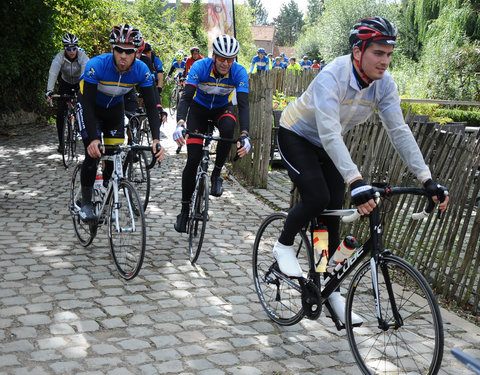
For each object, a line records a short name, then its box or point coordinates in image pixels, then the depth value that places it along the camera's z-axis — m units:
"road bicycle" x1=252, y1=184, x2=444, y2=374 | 3.39
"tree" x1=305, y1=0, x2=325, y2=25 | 136.24
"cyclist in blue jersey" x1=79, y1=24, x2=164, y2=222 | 5.38
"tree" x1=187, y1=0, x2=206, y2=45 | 68.81
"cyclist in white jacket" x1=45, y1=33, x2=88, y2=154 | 10.33
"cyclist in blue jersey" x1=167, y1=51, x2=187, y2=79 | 19.92
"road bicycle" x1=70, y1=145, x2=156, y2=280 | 5.14
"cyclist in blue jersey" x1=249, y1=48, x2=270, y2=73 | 27.53
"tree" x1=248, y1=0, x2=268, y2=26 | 162.62
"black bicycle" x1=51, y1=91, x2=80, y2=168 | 10.62
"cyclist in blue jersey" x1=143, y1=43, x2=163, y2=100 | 12.27
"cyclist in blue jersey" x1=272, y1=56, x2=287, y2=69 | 33.50
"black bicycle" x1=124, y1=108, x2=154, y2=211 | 7.86
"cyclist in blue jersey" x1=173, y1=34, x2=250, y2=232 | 6.25
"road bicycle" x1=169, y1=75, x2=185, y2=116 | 20.61
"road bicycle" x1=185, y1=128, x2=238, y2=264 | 5.91
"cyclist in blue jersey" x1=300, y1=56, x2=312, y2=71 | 35.03
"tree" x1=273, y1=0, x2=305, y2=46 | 151.62
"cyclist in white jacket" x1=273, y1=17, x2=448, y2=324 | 3.50
